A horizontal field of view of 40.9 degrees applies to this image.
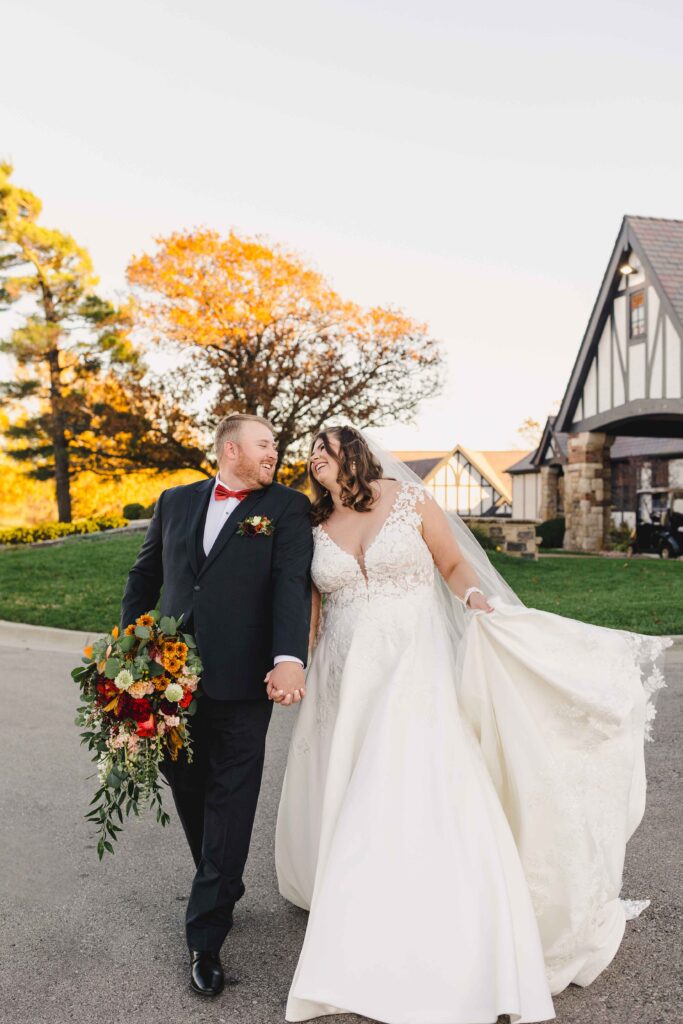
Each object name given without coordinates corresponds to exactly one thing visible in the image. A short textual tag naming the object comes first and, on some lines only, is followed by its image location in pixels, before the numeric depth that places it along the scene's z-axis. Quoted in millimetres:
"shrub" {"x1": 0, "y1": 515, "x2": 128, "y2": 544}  25547
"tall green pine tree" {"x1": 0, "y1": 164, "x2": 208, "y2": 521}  32219
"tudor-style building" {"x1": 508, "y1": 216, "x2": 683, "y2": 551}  21562
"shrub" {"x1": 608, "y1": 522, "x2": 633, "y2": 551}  27547
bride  3094
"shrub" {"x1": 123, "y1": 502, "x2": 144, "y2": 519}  34281
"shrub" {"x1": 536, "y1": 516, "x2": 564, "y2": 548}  34088
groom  3537
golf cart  23641
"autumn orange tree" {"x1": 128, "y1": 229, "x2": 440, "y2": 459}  29094
